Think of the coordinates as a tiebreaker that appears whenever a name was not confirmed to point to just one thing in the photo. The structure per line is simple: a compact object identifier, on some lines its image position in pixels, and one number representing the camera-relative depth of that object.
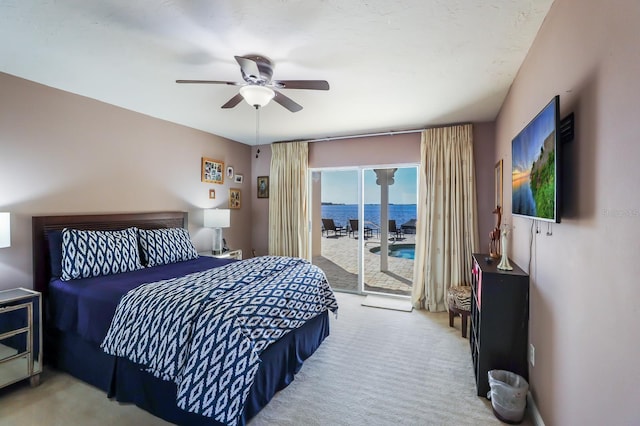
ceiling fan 2.22
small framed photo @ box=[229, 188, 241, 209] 5.17
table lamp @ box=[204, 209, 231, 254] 4.37
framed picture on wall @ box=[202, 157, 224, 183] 4.60
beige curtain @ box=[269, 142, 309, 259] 5.11
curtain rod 4.45
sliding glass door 4.69
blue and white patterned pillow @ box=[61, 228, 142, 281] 2.65
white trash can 1.95
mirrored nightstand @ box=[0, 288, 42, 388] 2.29
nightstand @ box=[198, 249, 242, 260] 4.42
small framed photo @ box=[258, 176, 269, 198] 5.53
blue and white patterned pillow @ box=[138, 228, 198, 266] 3.26
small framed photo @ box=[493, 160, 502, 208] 3.32
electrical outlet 2.00
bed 1.74
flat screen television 1.42
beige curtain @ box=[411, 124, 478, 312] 4.02
